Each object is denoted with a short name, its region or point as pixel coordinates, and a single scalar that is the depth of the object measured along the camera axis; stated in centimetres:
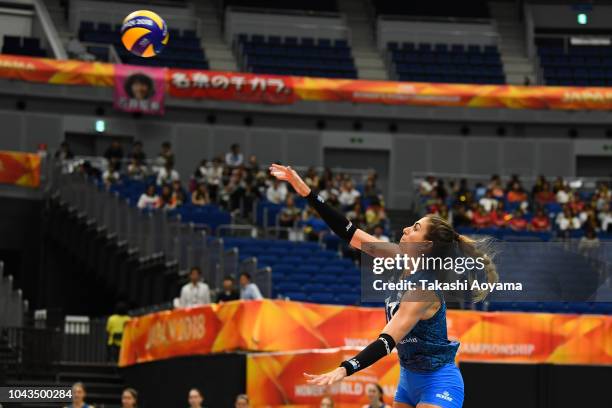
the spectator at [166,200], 2955
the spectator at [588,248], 1835
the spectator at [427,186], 3591
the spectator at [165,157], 3428
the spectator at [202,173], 3328
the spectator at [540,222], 3197
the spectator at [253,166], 3404
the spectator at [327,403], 1664
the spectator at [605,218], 3241
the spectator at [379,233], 2680
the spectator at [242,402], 1669
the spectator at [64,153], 3379
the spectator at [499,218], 3212
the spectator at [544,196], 3509
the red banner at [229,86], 4062
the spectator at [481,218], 3216
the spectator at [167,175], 3244
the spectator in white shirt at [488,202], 3335
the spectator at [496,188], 3438
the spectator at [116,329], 2486
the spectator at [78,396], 1661
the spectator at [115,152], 3503
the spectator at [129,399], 1741
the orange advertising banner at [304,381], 1866
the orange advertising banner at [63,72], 3906
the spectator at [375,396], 1616
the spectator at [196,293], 2300
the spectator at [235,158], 3644
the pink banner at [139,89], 3934
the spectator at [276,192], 3209
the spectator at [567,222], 3174
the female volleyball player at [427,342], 818
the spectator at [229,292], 2195
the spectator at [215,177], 3259
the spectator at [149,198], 2967
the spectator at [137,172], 3267
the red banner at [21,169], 3438
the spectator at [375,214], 3041
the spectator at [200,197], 3067
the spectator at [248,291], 2170
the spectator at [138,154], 3438
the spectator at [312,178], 3287
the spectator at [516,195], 3469
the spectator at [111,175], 3186
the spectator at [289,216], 2991
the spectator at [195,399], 1741
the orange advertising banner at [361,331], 2052
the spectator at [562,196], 3498
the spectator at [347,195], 3219
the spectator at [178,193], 3016
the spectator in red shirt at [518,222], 3178
